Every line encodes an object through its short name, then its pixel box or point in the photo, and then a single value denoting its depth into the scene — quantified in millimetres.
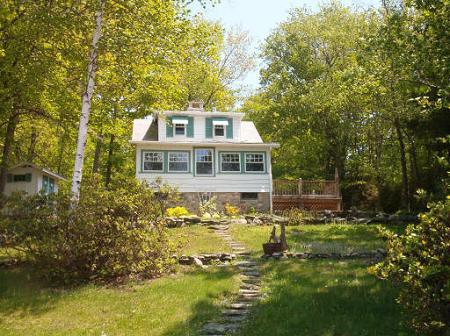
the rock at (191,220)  20016
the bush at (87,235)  10891
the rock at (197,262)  12425
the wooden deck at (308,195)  26250
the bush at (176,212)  21594
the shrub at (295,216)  20656
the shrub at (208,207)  24109
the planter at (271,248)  13133
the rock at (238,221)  20430
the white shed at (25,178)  25266
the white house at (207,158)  26125
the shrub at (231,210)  24234
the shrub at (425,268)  5527
